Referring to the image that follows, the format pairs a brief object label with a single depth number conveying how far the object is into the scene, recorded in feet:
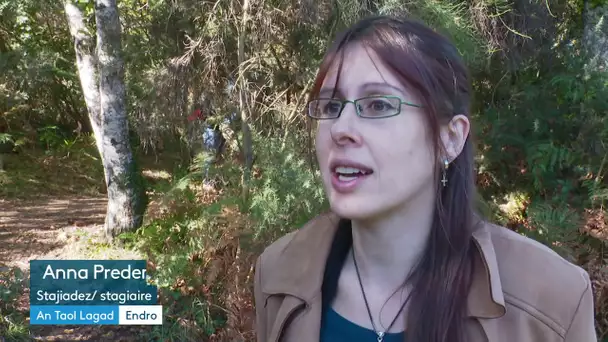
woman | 4.06
